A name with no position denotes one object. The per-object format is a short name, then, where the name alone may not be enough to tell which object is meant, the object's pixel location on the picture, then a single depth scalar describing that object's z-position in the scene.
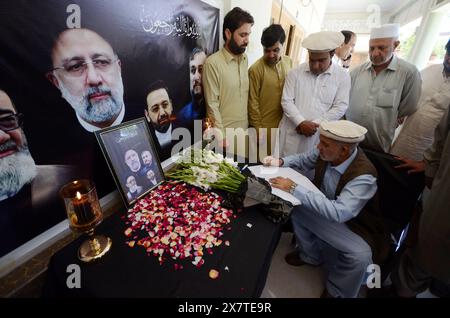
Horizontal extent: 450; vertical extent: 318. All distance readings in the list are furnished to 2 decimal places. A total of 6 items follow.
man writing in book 1.26
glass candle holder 0.83
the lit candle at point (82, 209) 0.82
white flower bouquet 1.31
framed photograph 1.08
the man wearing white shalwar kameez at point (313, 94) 2.06
